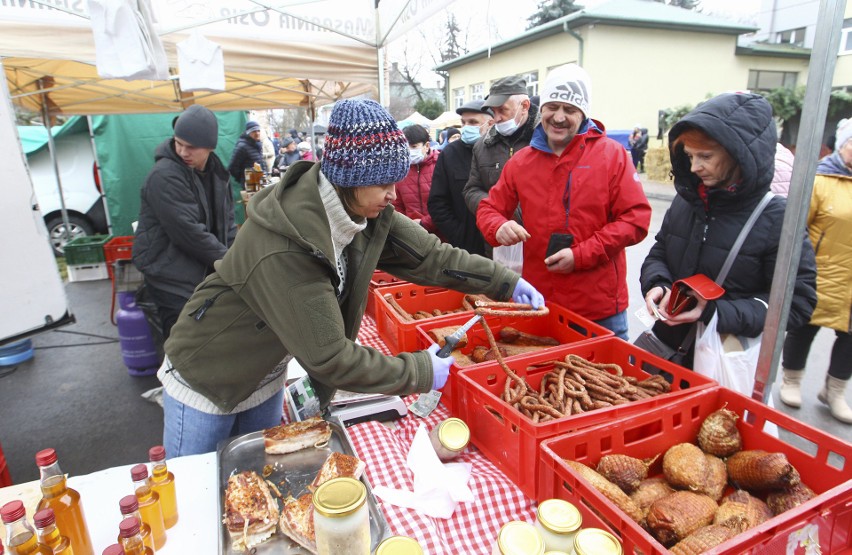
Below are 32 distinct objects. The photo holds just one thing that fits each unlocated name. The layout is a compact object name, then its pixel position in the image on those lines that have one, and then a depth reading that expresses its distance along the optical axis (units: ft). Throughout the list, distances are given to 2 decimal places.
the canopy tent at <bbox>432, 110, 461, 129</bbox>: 70.33
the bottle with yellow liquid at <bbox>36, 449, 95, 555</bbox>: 3.99
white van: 30.30
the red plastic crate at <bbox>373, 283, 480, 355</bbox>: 8.09
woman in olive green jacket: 4.78
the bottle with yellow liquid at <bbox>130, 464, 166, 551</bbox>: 4.30
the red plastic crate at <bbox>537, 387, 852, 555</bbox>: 3.83
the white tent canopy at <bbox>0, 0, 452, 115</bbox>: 14.05
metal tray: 5.01
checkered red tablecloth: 4.65
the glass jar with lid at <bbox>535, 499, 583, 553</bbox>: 3.81
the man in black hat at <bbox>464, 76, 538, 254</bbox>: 12.08
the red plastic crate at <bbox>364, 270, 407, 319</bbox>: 10.67
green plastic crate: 23.99
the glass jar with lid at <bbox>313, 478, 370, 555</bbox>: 3.19
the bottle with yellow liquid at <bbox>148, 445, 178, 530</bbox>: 4.56
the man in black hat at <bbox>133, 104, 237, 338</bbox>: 11.71
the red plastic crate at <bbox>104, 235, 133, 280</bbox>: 18.57
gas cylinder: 15.35
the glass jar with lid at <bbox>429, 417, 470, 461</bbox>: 5.55
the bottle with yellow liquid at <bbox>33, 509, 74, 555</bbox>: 3.46
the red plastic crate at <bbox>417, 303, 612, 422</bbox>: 7.82
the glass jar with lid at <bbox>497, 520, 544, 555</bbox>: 3.52
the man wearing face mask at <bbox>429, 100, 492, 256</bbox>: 14.07
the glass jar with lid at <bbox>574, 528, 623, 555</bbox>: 3.51
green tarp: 29.91
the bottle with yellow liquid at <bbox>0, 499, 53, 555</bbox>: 3.39
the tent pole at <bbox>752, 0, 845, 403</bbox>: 4.85
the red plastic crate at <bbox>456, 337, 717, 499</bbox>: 5.08
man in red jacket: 8.52
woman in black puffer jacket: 6.37
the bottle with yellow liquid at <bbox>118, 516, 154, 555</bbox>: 3.64
